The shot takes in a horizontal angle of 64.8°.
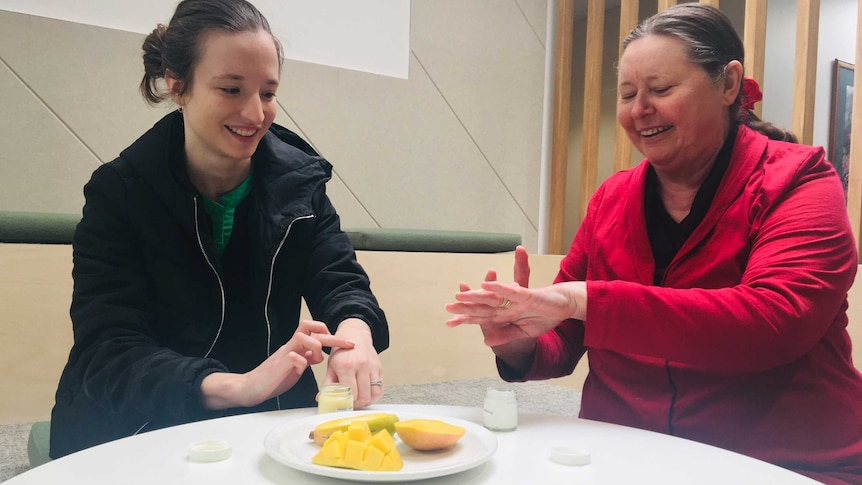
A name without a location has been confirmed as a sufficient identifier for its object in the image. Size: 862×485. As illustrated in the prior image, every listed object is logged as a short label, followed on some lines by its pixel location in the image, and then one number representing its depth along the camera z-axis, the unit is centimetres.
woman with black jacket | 116
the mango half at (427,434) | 82
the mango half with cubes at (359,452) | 73
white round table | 77
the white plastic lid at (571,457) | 82
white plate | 71
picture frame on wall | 403
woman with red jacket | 107
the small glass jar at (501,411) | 98
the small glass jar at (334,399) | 105
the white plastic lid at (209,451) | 81
